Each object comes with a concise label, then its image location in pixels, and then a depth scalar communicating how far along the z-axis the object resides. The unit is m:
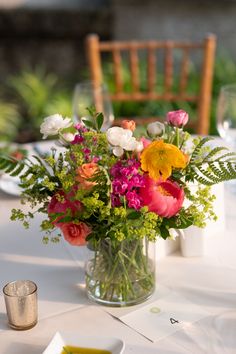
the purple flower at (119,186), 1.31
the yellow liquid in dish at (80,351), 1.32
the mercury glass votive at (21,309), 1.38
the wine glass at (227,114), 1.94
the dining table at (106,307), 1.35
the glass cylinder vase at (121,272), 1.42
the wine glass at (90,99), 2.12
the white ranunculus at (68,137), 1.40
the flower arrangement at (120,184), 1.31
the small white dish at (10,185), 1.94
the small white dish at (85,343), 1.31
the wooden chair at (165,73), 2.57
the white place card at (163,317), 1.38
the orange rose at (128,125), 1.38
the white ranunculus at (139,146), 1.35
